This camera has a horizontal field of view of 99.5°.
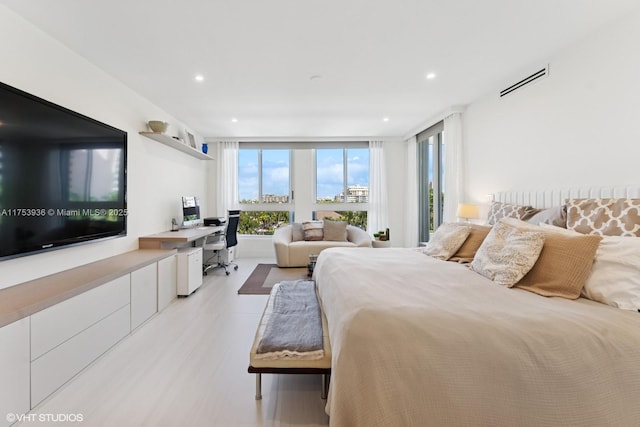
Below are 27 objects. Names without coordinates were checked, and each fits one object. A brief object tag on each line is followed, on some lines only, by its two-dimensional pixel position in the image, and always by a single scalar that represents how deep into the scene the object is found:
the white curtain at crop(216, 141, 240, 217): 6.01
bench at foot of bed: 1.53
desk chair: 4.62
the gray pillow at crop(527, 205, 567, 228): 2.18
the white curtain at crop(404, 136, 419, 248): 5.75
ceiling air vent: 2.73
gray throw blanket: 1.60
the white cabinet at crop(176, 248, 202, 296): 3.46
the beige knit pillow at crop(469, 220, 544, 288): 1.70
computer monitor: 4.54
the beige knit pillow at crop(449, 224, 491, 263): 2.45
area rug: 3.78
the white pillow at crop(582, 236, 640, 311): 1.40
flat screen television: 1.79
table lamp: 3.58
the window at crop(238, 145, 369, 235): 6.28
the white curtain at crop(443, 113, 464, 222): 4.11
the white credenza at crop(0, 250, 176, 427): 1.48
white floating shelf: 3.59
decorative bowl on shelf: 3.57
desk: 3.43
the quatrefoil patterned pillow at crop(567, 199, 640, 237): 1.74
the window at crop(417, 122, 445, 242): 4.95
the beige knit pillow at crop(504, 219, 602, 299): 1.55
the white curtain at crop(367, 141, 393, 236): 6.11
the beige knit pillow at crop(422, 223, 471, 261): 2.52
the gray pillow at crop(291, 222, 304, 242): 5.50
